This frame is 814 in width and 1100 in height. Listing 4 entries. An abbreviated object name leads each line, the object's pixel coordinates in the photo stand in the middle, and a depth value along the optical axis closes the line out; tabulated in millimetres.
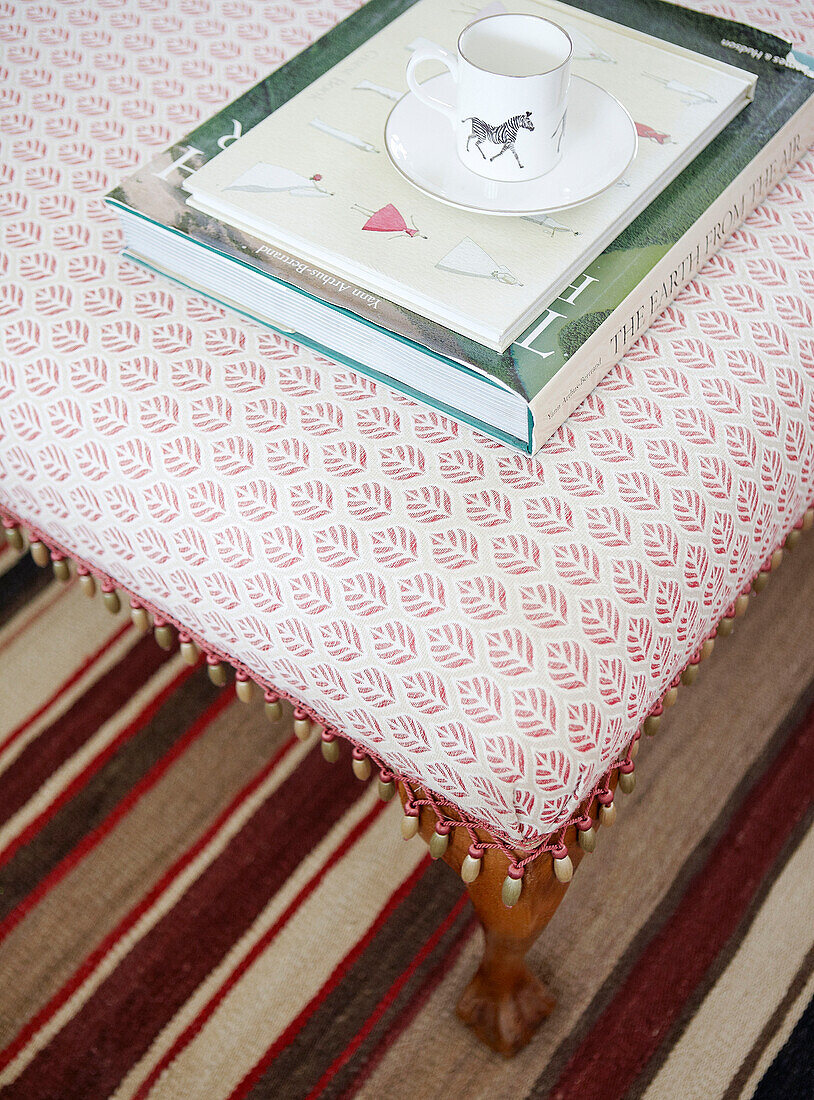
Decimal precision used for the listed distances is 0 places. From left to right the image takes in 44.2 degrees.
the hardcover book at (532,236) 480
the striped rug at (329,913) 673
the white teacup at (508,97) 507
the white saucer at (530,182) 525
